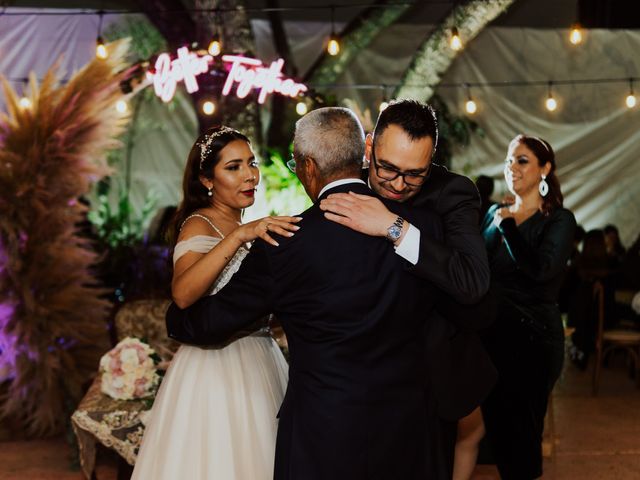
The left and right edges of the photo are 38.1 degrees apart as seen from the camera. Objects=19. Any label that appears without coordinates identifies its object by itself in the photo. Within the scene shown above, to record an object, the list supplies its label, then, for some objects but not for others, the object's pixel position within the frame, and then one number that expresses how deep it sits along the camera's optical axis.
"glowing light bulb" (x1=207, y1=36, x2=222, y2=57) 7.71
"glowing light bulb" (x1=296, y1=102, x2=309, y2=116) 8.28
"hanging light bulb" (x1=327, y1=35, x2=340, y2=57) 7.64
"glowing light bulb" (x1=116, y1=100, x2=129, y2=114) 6.94
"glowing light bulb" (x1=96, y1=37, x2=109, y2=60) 6.26
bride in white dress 3.11
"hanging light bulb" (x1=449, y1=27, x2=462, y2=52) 7.63
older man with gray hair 2.48
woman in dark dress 4.20
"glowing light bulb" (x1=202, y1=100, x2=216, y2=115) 8.16
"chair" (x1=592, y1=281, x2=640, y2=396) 7.49
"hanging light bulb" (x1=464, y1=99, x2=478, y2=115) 8.99
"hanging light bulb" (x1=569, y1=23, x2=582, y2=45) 7.57
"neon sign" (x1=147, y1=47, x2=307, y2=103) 7.45
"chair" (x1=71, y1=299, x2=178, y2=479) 4.44
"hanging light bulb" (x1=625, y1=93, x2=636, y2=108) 9.35
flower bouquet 4.45
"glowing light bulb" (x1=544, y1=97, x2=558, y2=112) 9.54
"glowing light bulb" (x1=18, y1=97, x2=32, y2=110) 5.90
